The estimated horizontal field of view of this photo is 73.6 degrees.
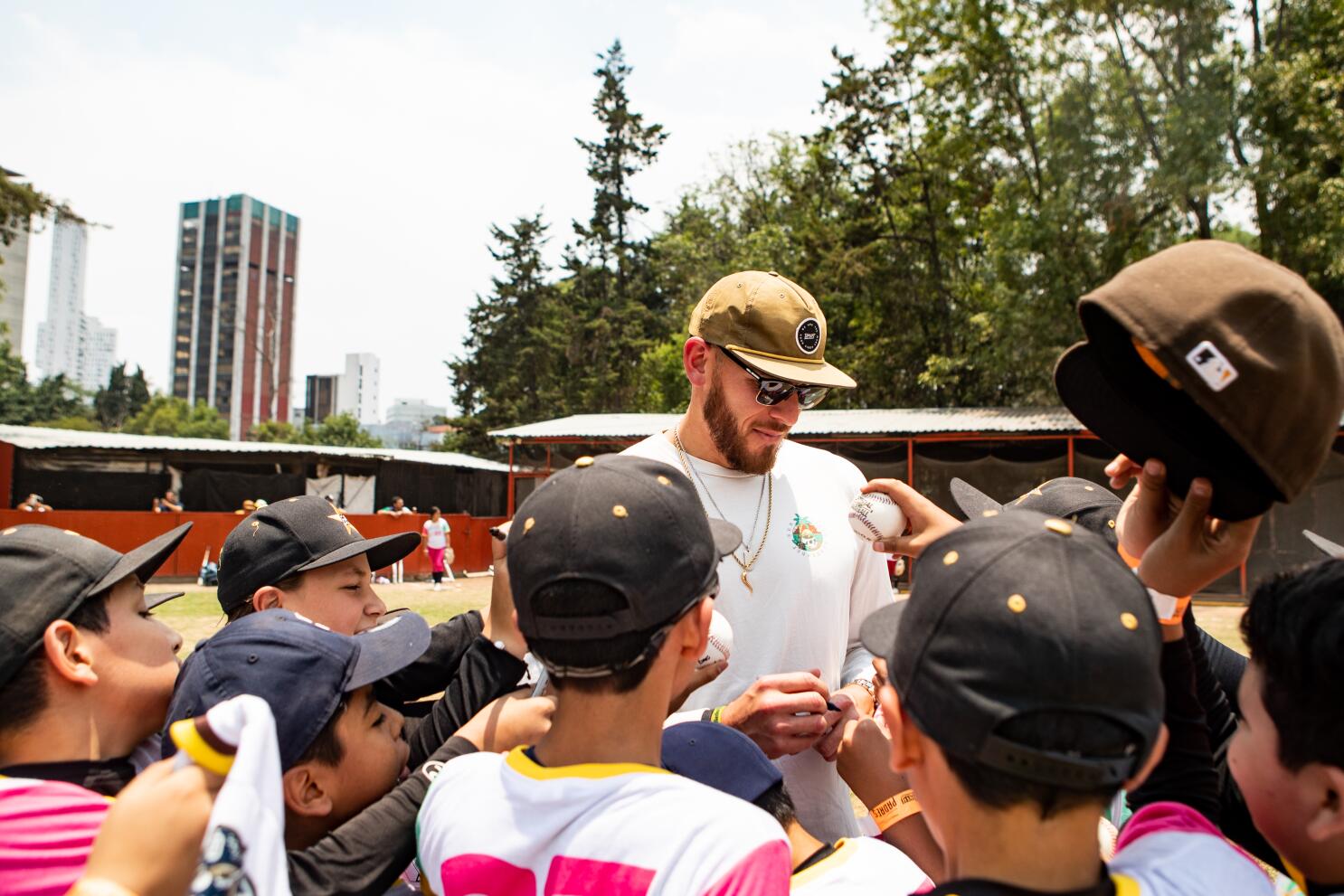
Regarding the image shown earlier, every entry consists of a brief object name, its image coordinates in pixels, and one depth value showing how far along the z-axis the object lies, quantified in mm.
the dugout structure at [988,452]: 19250
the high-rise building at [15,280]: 82875
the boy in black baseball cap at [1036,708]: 1239
